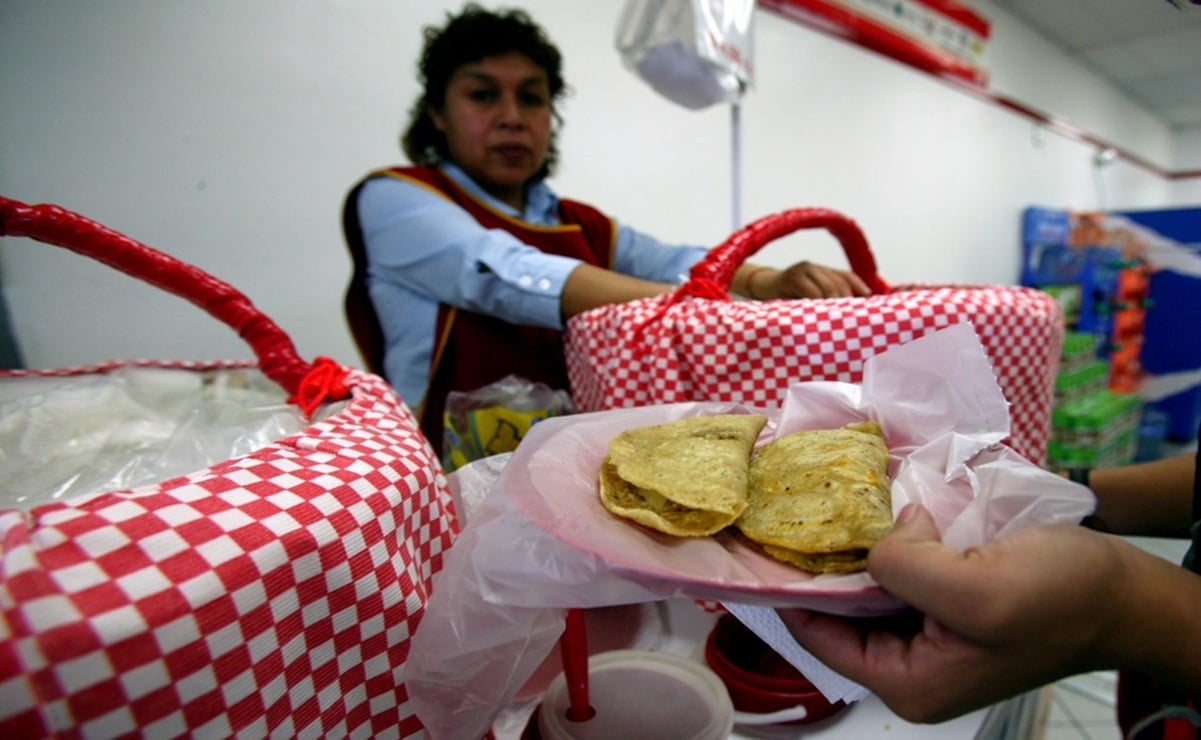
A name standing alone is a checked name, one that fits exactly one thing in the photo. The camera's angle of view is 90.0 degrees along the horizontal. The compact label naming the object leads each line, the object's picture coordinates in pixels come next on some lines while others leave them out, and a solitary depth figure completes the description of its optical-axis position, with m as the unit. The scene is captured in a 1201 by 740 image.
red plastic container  0.50
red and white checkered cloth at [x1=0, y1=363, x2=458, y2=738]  0.23
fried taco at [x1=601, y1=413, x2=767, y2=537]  0.37
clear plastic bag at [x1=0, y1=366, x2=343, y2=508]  0.55
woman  0.76
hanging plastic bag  1.01
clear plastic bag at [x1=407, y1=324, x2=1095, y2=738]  0.32
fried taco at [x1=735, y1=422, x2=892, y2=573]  0.34
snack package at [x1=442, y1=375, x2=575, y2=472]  0.71
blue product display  3.62
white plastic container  0.44
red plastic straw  0.43
